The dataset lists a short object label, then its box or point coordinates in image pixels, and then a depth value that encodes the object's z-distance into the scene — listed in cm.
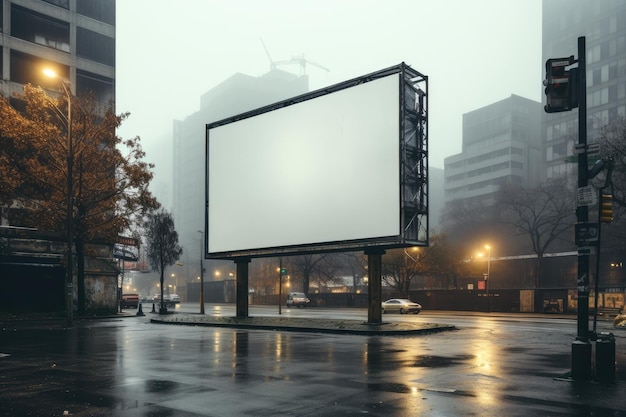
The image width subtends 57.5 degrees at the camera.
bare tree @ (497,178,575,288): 6463
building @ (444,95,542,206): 14850
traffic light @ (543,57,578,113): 1248
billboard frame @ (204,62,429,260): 2747
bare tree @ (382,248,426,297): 6456
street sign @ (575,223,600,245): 1204
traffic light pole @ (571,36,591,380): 1164
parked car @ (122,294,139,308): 6369
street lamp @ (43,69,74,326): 3064
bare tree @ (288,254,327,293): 7894
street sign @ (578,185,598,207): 1203
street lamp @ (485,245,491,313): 5509
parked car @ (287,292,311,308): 6894
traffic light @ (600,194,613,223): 1332
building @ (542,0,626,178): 11288
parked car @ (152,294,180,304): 7359
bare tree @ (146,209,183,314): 5069
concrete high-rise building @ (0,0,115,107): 4241
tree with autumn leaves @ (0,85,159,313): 3581
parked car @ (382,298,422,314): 4878
